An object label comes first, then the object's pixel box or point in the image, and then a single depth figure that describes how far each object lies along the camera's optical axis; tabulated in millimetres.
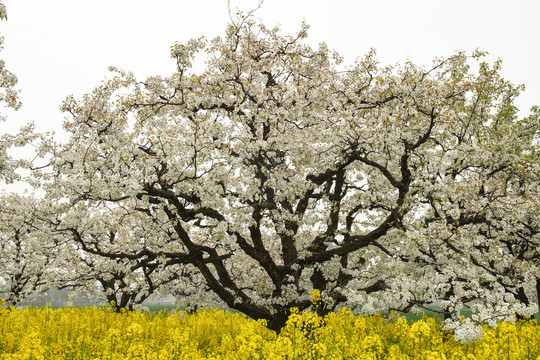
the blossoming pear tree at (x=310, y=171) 11750
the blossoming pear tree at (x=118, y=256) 16109
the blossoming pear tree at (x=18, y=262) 23656
